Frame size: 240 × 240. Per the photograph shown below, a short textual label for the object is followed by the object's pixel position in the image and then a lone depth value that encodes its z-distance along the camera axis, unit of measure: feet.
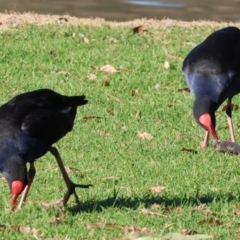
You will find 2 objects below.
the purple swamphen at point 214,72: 56.49
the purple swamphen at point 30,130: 41.60
